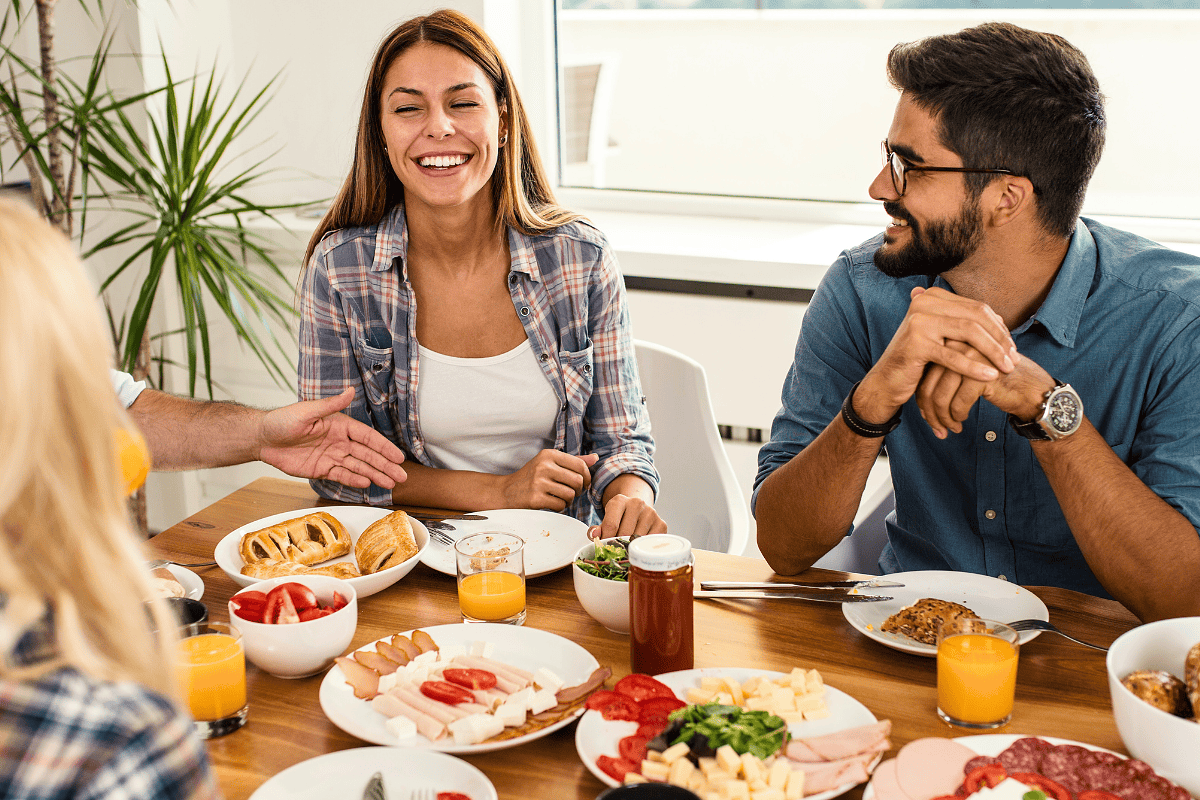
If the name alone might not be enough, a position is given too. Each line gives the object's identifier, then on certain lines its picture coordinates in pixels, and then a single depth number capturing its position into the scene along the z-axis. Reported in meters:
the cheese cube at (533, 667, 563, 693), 1.06
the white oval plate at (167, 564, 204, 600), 1.32
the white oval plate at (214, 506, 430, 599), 1.30
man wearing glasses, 1.31
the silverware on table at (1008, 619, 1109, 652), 1.17
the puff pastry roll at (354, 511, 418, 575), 1.36
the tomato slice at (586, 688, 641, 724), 1.01
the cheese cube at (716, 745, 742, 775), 0.89
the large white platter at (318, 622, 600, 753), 1.00
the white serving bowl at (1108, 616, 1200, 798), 0.88
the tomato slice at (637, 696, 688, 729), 1.00
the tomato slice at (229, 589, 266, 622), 1.14
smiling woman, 1.86
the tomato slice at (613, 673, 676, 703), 1.03
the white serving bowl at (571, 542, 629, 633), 1.19
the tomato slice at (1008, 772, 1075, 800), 0.88
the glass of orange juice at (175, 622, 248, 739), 1.01
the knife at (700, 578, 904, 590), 1.31
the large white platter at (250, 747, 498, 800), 0.92
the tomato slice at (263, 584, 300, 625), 1.13
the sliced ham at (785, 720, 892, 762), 0.94
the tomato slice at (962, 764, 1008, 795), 0.90
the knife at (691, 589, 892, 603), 1.26
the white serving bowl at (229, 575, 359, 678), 1.10
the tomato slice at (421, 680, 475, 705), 1.04
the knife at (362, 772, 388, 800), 0.91
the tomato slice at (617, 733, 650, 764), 0.95
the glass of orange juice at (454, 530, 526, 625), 1.23
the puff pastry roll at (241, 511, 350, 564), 1.41
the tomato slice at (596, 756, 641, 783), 0.92
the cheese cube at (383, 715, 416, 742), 1.00
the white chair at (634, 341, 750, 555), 2.08
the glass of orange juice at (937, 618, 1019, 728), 1.01
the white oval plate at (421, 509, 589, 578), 1.39
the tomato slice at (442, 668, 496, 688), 1.06
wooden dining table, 0.99
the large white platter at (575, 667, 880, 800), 0.96
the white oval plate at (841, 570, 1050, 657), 1.18
